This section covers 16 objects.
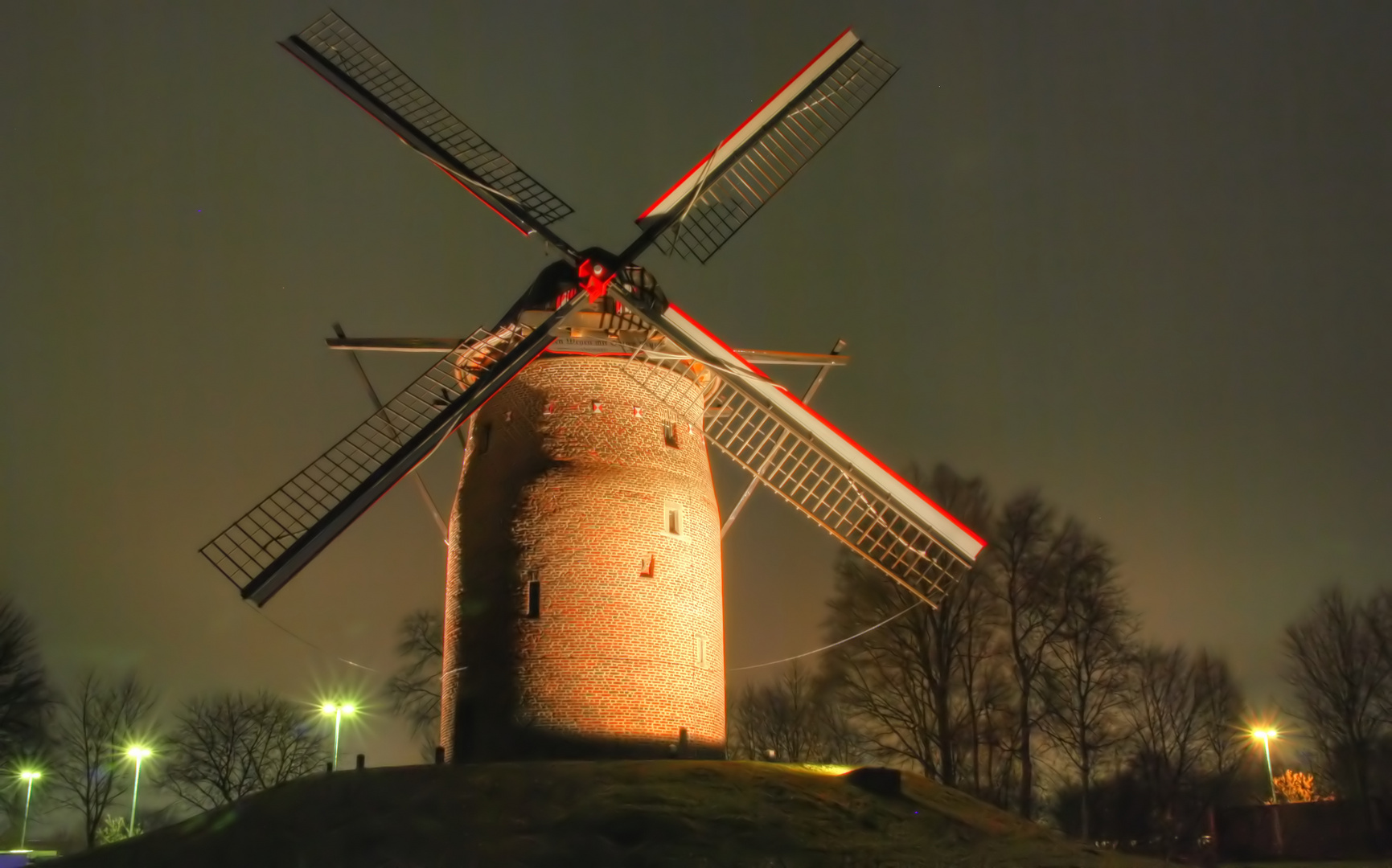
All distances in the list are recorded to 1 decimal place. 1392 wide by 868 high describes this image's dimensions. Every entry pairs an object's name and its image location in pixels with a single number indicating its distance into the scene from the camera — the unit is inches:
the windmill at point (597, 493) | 911.7
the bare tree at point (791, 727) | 2180.5
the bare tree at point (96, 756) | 2135.8
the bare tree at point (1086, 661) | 1521.9
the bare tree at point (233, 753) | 2170.3
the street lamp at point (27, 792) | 2004.2
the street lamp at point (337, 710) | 1552.7
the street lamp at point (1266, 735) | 1761.8
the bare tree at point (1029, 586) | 1501.0
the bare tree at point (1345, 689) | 1712.6
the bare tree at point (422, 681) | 1867.6
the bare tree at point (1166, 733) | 1684.3
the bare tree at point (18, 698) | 1684.3
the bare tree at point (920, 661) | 1492.4
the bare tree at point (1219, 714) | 1861.5
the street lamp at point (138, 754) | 1779.8
